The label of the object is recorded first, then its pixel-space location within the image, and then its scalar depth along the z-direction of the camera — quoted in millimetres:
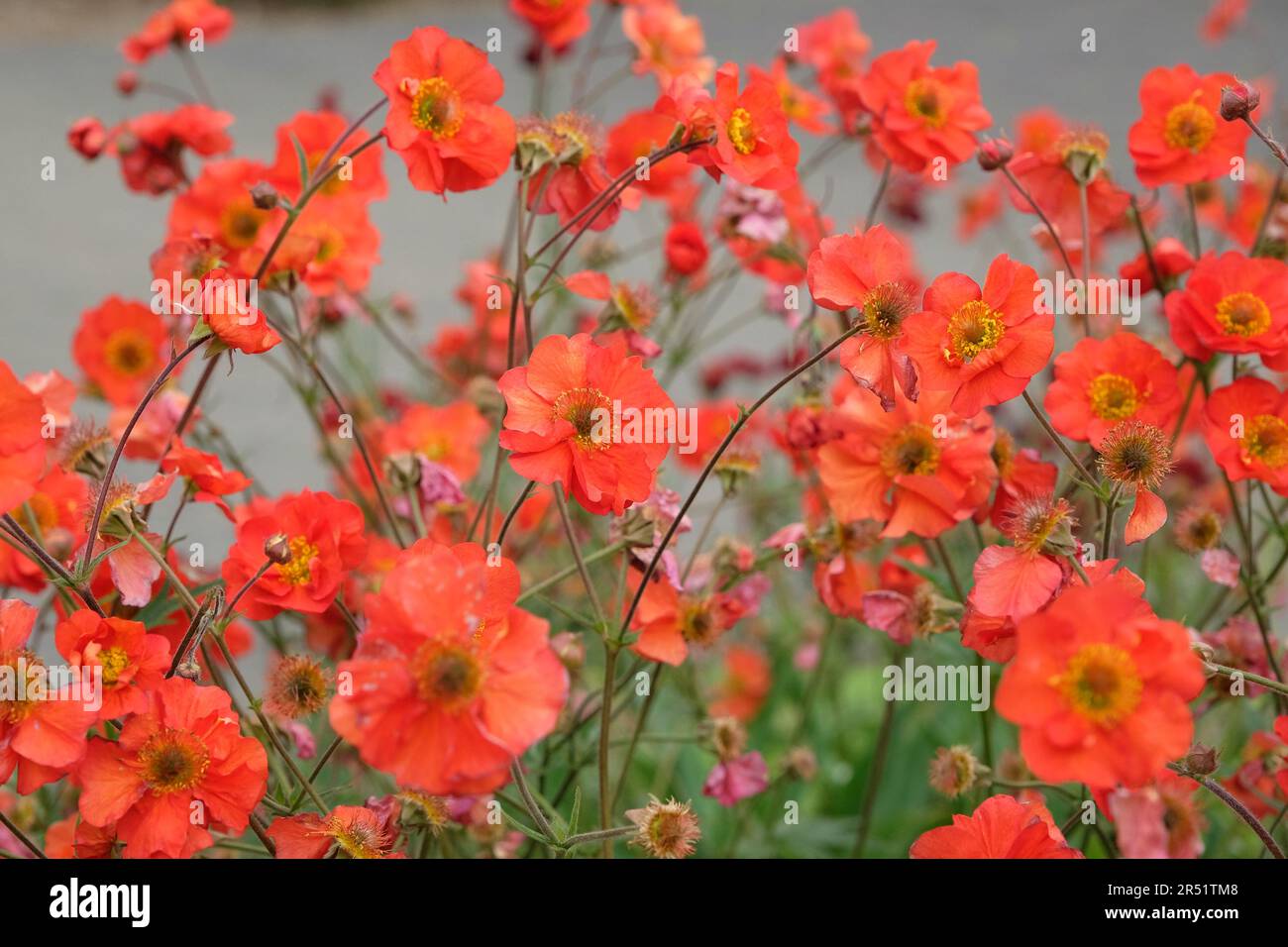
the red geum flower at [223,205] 789
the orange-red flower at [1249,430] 631
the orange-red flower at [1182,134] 742
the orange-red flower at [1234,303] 644
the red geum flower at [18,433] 511
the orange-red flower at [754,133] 638
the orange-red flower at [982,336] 553
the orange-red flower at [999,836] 531
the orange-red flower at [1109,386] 652
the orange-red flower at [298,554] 612
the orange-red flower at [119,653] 542
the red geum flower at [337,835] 545
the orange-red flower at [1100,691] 446
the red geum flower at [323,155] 780
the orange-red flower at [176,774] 539
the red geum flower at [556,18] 905
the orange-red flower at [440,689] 436
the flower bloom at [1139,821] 442
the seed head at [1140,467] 575
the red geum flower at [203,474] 662
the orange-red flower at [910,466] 662
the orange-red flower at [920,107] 790
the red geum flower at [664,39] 961
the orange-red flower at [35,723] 520
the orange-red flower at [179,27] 973
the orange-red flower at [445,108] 644
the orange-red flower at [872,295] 562
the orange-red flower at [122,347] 910
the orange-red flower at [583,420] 557
